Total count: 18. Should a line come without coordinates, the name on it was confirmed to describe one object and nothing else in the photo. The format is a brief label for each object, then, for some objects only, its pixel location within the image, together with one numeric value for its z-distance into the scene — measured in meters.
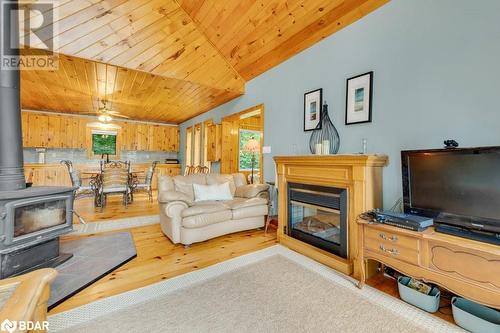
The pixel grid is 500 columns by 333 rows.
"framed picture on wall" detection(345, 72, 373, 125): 2.40
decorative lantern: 2.63
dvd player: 1.61
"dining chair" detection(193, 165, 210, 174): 5.94
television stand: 1.31
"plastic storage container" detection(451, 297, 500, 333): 1.35
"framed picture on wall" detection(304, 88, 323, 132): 2.96
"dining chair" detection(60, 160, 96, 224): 4.15
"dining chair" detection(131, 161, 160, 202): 5.31
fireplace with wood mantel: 2.08
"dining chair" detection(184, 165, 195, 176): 6.53
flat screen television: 1.44
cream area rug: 1.43
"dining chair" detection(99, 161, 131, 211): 4.49
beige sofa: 2.70
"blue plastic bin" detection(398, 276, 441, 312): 1.61
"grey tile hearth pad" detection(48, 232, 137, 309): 1.82
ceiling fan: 4.73
